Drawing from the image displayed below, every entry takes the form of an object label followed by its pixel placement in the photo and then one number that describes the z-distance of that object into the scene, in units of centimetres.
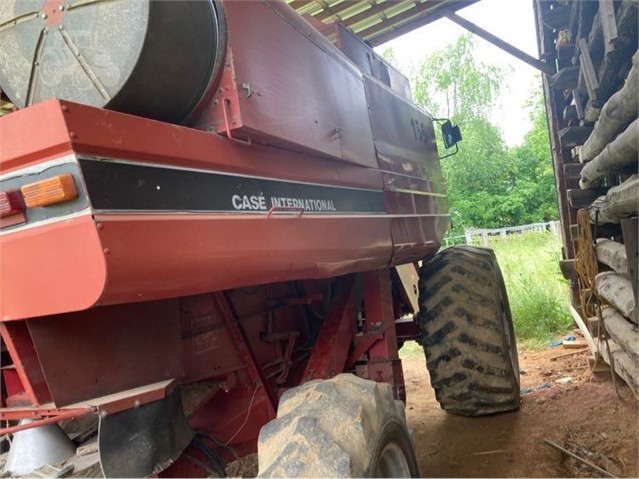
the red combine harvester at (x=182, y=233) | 159
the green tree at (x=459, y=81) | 2933
